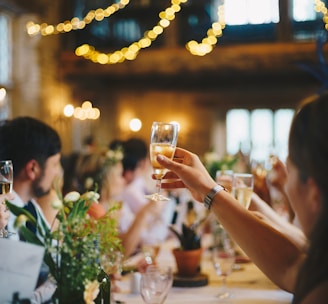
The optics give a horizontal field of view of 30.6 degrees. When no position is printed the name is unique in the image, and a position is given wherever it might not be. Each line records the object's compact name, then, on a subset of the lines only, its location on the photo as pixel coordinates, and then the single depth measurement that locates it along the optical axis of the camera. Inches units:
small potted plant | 106.9
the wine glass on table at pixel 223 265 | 97.8
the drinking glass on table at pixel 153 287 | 80.8
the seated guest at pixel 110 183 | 137.6
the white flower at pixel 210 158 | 178.2
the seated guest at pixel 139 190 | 161.2
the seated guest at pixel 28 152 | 99.7
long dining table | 95.1
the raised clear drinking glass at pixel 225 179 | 101.6
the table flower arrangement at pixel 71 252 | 60.2
